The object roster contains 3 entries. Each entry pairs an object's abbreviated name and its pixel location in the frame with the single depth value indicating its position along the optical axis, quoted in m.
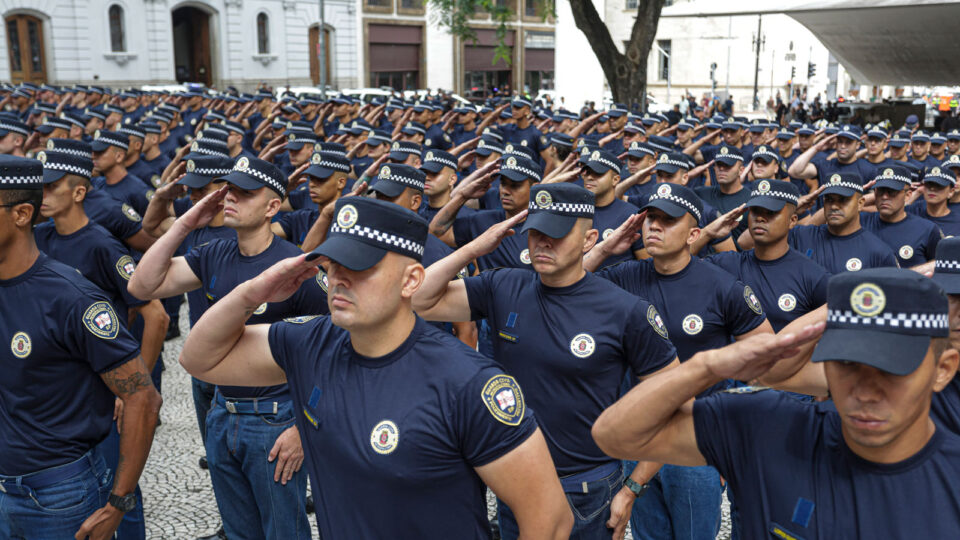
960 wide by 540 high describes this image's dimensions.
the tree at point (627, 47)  23.30
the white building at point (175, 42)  40.84
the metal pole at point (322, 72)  30.21
